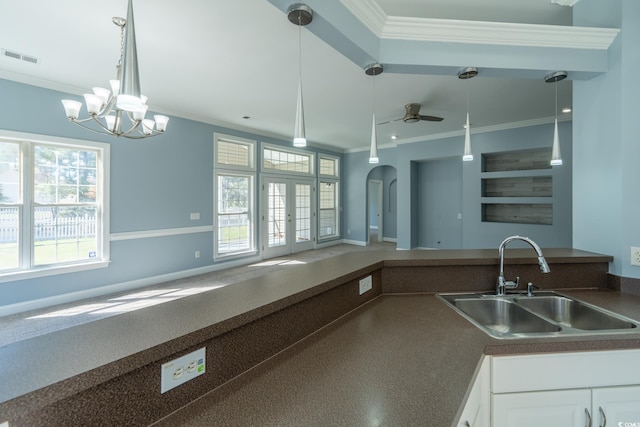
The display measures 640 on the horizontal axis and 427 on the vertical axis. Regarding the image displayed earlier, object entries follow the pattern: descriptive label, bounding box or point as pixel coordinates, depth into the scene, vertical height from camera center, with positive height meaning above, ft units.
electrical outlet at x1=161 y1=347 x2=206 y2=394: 2.50 -1.41
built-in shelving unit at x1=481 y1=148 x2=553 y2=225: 17.20 +1.64
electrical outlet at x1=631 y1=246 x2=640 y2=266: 5.97 -0.88
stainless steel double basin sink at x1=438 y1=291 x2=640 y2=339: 5.09 -1.82
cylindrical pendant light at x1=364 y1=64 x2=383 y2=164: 6.75 +3.33
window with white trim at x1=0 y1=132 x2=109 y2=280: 11.17 +0.39
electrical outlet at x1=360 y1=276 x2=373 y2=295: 5.29 -1.33
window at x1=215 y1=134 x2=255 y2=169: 18.37 +3.99
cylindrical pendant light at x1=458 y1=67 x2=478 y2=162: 6.81 +3.34
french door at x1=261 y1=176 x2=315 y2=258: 21.44 -0.20
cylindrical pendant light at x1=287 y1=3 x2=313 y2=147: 4.92 +3.44
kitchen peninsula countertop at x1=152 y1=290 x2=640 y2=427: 2.48 -1.72
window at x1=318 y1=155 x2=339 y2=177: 26.30 +4.34
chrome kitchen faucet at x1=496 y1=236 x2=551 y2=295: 5.62 -1.36
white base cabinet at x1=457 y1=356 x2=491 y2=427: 3.10 -2.19
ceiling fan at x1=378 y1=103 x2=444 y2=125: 14.28 +4.80
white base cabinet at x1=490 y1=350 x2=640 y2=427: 3.80 -2.37
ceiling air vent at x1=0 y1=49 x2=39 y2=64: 9.41 +5.19
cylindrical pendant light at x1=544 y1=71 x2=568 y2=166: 6.77 +3.20
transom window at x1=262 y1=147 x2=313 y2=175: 21.48 +4.11
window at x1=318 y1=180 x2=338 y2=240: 26.55 +0.25
